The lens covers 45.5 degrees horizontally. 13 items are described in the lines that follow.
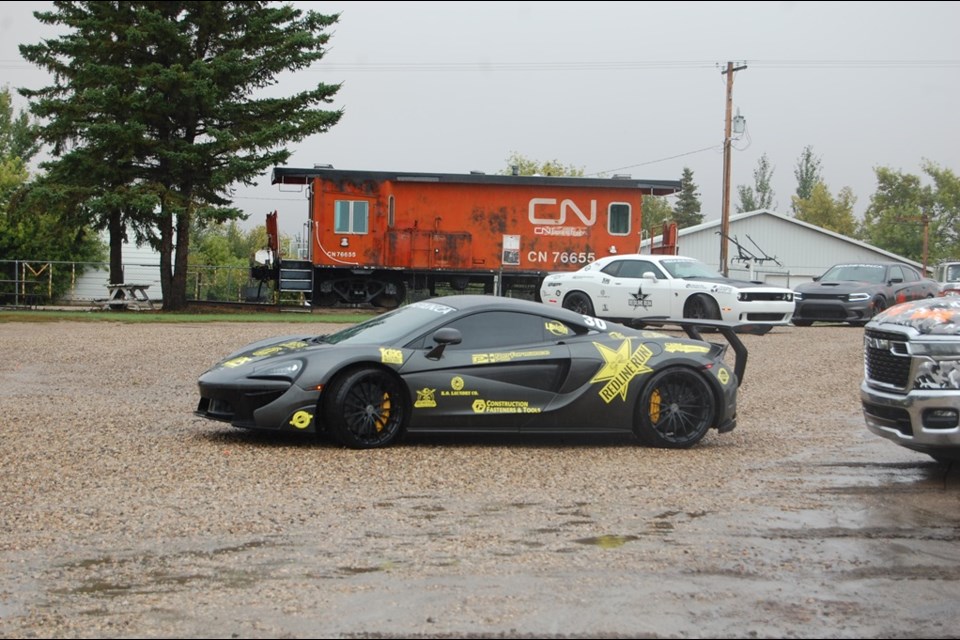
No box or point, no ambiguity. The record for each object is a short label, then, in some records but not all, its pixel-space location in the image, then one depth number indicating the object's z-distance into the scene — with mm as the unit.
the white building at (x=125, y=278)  39406
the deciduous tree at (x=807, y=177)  113875
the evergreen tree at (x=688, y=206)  109750
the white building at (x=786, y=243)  67250
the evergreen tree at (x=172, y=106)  30031
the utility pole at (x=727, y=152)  40562
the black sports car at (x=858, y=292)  25562
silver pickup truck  8023
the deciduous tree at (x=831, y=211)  93750
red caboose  30062
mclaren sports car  9312
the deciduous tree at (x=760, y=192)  114062
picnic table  31547
